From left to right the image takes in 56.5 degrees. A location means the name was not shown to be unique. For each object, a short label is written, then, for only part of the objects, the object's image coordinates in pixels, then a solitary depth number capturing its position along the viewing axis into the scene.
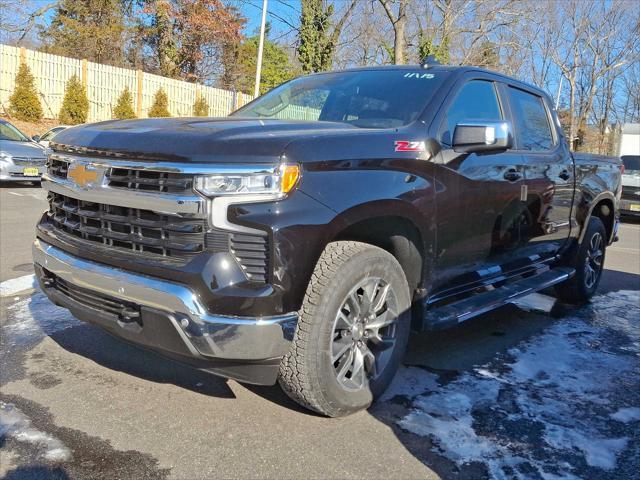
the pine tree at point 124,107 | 25.52
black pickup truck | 2.57
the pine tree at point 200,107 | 28.70
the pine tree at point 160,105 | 26.81
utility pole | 22.31
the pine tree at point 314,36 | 26.23
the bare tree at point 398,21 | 22.94
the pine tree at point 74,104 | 23.81
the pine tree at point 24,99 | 22.31
